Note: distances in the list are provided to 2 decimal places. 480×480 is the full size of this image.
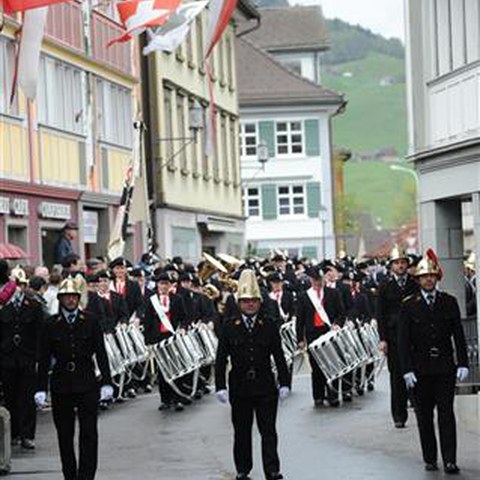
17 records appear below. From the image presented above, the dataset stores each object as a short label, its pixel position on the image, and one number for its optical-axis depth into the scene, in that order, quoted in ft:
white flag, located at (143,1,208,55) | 101.37
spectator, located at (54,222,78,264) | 100.27
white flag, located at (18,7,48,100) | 77.20
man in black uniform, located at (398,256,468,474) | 51.42
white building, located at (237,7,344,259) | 272.72
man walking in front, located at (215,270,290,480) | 49.80
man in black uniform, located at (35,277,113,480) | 48.08
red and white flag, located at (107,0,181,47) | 89.15
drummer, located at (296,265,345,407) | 77.77
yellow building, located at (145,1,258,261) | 156.15
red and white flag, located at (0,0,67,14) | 69.46
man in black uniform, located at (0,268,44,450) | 58.95
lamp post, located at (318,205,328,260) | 269.85
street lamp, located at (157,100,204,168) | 143.64
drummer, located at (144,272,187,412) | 79.20
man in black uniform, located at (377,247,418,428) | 63.82
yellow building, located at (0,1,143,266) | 111.75
